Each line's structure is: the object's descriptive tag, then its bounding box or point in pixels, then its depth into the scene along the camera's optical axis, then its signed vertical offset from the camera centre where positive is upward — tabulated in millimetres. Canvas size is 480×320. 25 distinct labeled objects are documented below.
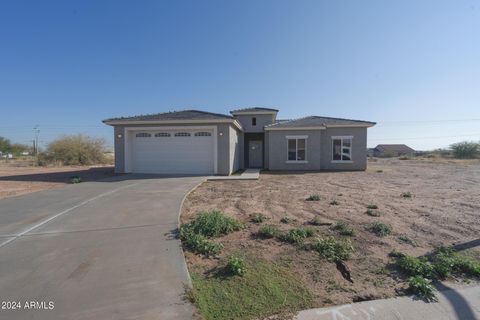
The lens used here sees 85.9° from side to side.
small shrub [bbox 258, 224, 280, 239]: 4926 -1451
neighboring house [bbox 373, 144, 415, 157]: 74062 +2499
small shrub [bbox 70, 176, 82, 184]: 11680 -1072
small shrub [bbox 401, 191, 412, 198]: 8773 -1296
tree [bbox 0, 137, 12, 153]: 51250 +2513
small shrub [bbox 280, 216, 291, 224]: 5834 -1439
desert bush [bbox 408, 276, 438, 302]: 3179 -1666
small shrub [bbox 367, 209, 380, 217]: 6365 -1404
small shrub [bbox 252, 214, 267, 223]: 5859 -1417
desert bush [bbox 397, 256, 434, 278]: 3658 -1595
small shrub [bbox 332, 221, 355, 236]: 5059 -1456
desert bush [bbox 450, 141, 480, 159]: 47781 +1338
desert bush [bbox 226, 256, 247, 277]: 3559 -1543
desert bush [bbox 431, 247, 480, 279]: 3688 -1597
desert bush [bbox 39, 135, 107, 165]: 25734 +570
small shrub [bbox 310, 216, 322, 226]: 5676 -1437
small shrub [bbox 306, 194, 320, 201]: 8175 -1298
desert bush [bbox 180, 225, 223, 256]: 4242 -1478
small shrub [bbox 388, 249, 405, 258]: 4188 -1590
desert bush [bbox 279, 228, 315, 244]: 4691 -1462
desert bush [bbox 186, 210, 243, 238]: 4988 -1361
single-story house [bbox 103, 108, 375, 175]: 14422 +937
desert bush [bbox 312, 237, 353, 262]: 4109 -1530
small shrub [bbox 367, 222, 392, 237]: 5073 -1455
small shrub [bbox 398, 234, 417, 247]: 4699 -1547
